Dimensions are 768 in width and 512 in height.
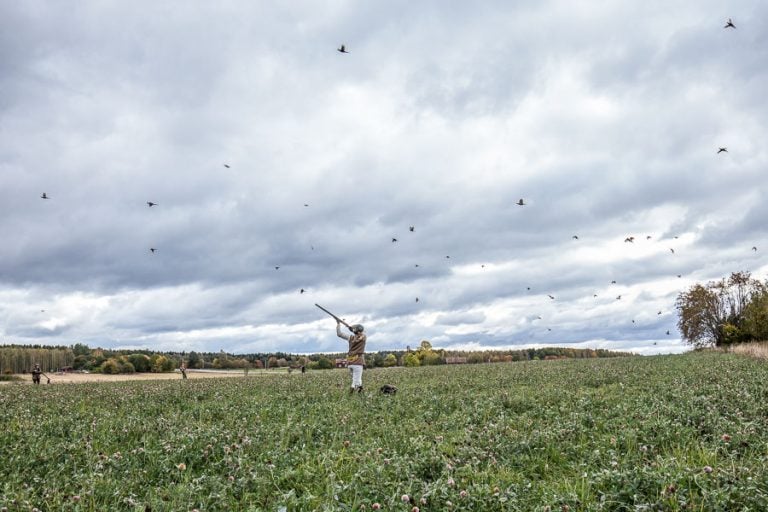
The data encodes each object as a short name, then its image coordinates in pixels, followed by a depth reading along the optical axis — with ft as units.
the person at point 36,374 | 165.30
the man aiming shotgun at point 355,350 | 71.46
